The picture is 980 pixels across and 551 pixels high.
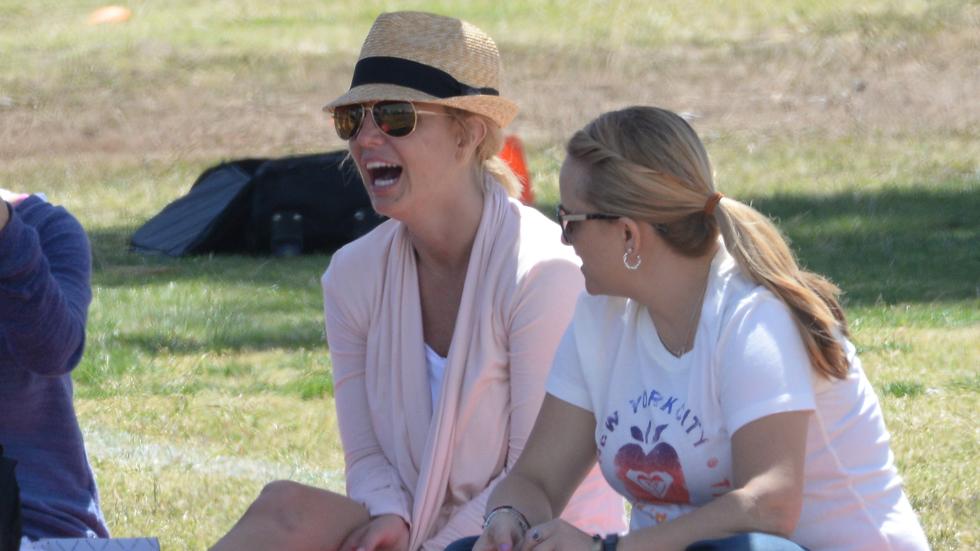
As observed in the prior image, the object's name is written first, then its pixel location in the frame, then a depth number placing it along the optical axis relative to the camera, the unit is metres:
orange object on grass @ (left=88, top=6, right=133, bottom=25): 36.78
